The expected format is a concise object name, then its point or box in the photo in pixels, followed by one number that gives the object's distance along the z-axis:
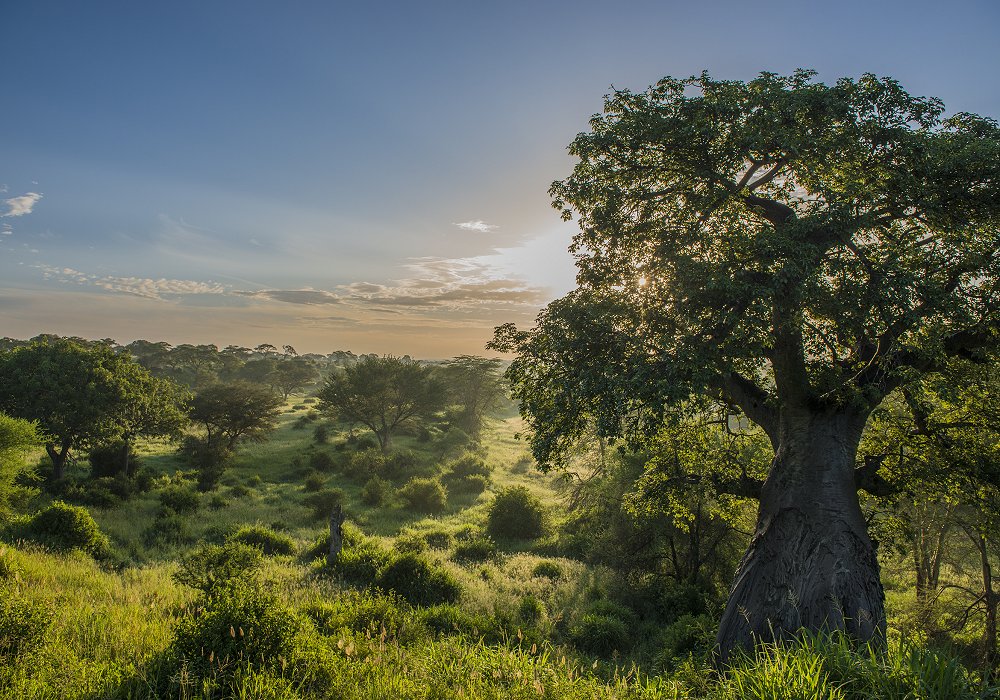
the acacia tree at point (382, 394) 49.75
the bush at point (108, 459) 31.29
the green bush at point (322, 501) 30.16
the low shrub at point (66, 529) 16.70
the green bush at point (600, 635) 14.25
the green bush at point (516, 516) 30.50
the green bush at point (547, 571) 22.14
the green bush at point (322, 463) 41.94
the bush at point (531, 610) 15.91
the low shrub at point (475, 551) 24.62
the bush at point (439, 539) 26.86
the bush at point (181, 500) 27.27
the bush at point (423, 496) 35.16
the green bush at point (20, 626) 6.25
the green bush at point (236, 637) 6.39
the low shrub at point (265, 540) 21.28
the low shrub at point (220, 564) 11.81
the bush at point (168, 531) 21.59
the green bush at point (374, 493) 34.69
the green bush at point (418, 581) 16.61
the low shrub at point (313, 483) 35.50
